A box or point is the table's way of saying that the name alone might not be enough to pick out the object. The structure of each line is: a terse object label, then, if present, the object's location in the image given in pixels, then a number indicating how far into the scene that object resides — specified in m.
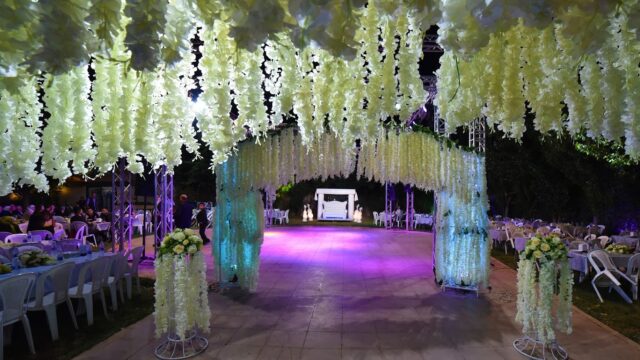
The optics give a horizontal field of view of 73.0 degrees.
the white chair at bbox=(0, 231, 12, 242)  10.70
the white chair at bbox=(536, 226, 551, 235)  12.35
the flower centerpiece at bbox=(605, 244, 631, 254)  8.30
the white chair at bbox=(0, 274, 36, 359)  4.55
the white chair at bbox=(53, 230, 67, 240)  11.63
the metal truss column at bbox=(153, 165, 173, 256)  10.20
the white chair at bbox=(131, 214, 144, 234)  17.40
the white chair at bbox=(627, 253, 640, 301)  7.80
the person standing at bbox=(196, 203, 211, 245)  14.00
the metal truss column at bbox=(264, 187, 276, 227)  22.97
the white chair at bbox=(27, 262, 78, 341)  5.15
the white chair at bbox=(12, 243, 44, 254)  7.55
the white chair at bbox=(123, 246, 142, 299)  7.39
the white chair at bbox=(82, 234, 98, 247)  13.76
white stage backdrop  27.06
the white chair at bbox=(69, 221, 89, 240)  13.02
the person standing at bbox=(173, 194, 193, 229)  11.07
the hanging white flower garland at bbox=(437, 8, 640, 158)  1.97
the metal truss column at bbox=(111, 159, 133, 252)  9.84
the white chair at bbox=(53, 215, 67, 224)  14.58
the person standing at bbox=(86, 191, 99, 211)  18.52
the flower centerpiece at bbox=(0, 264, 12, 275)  5.48
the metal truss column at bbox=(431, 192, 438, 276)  8.47
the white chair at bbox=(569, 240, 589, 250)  9.75
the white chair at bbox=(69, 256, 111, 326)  5.90
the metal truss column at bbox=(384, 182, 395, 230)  22.44
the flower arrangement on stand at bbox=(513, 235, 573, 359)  4.66
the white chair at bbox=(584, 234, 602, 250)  9.73
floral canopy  1.58
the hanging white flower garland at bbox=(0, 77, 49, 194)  2.17
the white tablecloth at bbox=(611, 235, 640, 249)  11.52
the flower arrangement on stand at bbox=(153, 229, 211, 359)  4.71
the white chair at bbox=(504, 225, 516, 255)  14.04
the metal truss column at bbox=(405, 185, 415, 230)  20.46
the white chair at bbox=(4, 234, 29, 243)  9.90
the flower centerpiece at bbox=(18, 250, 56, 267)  6.06
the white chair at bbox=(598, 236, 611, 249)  10.88
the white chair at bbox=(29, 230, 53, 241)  10.96
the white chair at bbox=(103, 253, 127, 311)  6.64
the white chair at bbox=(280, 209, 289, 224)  24.86
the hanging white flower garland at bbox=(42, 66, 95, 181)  2.33
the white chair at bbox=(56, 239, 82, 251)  8.95
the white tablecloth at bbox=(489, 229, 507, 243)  14.16
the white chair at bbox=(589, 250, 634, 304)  7.59
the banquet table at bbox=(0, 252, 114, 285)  5.48
